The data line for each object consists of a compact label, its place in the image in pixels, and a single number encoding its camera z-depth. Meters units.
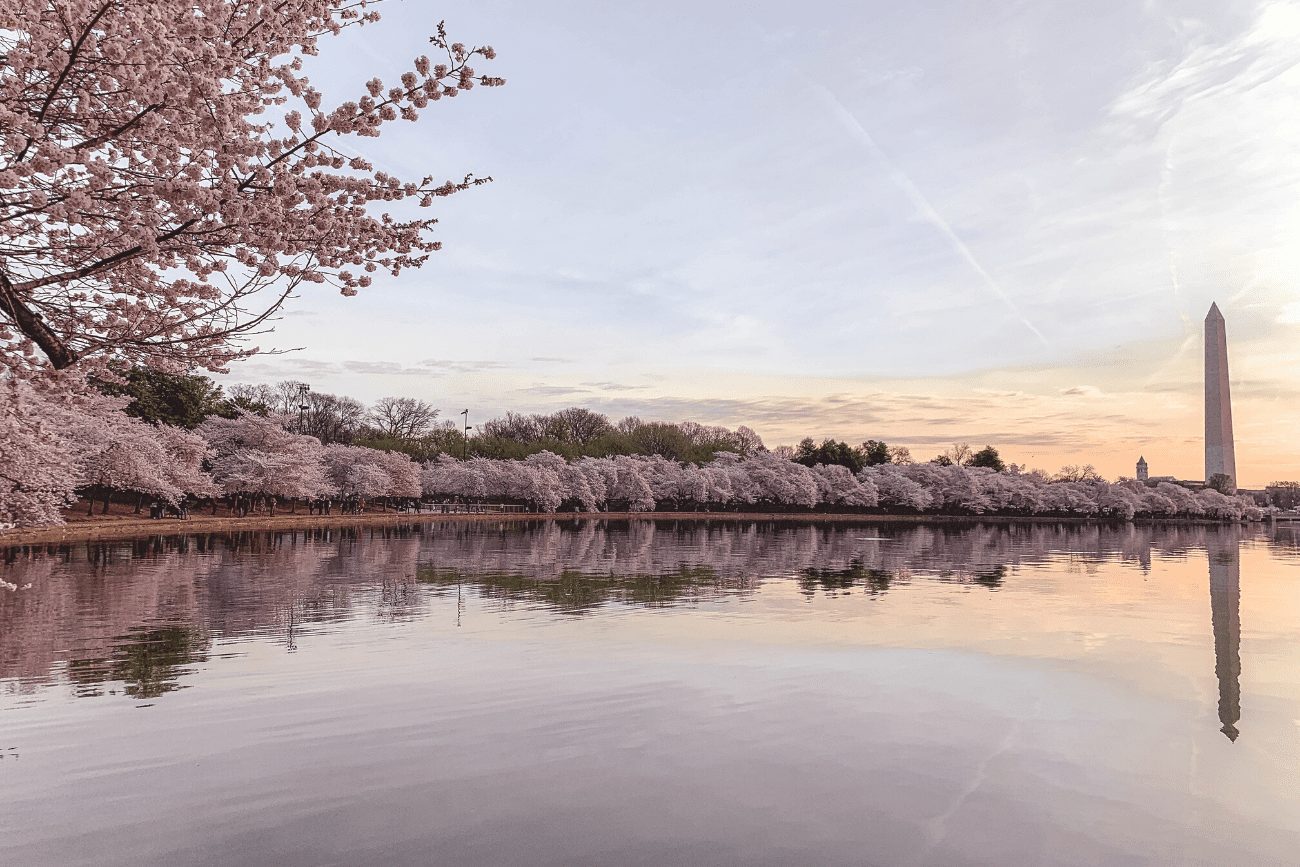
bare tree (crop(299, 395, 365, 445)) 111.06
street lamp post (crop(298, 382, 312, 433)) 110.56
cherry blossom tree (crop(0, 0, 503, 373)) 5.84
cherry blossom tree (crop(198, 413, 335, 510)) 62.12
